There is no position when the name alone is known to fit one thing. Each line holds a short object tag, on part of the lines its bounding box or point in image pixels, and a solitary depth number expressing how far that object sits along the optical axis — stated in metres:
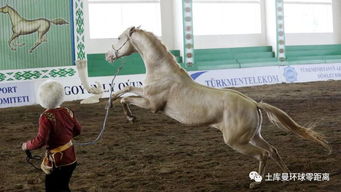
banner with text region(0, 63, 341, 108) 24.66
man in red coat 6.46
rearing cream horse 8.19
